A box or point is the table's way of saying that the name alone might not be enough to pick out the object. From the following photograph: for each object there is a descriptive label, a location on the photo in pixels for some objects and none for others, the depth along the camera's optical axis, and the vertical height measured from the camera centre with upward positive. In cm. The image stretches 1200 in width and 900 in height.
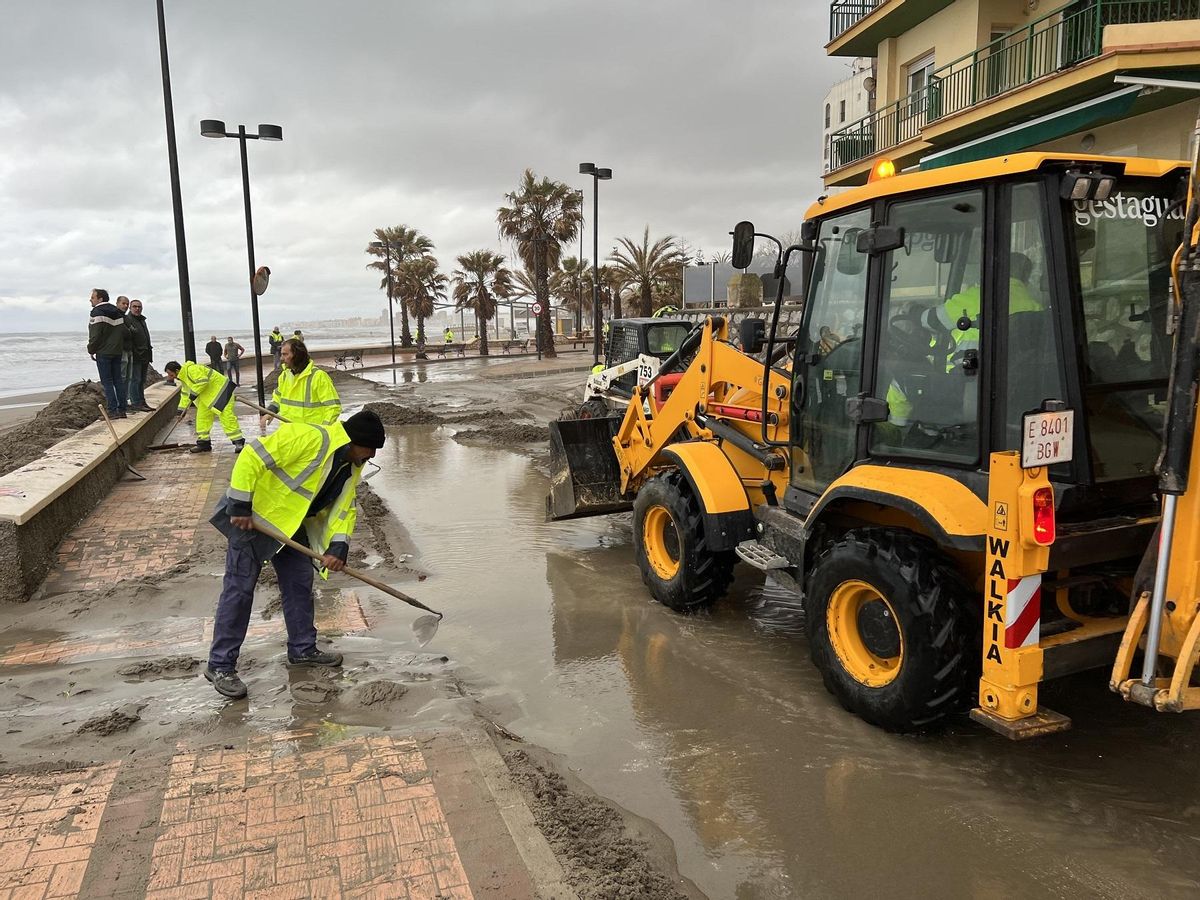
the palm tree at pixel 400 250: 4834 +567
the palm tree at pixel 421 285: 4778 +349
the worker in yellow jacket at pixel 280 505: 426 -85
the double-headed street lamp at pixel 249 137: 1647 +431
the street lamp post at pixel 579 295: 4809 +278
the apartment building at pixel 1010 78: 1103 +424
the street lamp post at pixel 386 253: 4166 +510
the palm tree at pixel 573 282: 4903 +358
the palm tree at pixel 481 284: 4738 +342
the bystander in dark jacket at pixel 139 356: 1288 -11
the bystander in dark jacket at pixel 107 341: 1132 +12
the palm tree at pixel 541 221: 3681 +547
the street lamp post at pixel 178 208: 1333 +233
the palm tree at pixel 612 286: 4156 +293
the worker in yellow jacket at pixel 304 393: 779 -44
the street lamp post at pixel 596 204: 2674 +455
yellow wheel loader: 315 -45
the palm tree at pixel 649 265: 3738 +340
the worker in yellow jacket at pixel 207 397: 1082 -66
